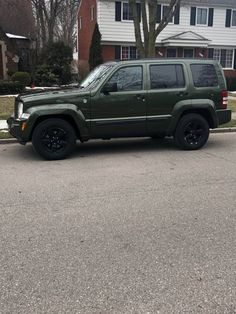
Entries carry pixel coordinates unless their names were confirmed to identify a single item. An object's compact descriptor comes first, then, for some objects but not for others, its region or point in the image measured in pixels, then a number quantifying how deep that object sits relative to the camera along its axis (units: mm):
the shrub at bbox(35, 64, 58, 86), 24953
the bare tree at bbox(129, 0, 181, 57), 17188
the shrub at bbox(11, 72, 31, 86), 23609
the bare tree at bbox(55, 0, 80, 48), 54053
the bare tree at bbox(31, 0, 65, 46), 35194
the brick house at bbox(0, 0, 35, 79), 26422
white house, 28125
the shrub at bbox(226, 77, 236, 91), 28156
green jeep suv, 7857
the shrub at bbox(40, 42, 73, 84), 25953
